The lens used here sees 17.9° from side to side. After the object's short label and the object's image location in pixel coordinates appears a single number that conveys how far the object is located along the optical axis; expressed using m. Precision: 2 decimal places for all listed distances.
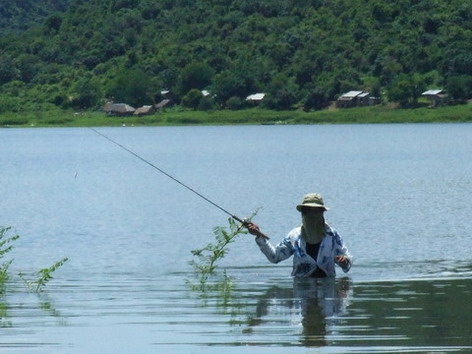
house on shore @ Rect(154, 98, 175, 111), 134.62
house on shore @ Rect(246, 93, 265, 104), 126.56
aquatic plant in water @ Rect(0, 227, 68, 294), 18.62
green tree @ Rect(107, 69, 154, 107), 135.43
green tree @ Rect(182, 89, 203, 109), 129.62
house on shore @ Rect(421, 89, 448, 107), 113.19
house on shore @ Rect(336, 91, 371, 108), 119.06
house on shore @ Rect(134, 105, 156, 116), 134.62
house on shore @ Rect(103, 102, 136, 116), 133.75
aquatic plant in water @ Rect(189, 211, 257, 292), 18.91
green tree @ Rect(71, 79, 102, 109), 135.50
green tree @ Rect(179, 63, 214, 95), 135.62
